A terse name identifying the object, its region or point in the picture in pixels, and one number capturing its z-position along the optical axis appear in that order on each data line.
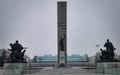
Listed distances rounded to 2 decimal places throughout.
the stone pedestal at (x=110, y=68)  10.94
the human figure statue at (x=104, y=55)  11.66
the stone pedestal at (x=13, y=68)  10.72
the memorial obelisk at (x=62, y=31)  17.79
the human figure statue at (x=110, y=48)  11.63
